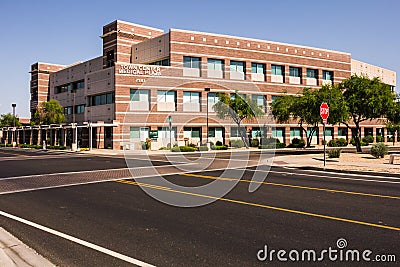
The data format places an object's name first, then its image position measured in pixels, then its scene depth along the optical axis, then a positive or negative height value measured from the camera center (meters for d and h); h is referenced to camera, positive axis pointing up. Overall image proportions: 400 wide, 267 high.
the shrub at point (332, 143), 55.18 -1.02
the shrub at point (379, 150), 25.34 -0.94
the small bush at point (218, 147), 44.35 -1.38
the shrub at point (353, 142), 57.21 -0.99
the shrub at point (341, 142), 55.81 -0.88
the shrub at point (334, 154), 26.61 -1.28
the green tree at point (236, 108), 45.31 +3.37
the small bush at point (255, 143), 49.89 -0.96
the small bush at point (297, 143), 51.06 -0.99
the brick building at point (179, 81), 46.03 +7.46
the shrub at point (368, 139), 60.28 -0.45
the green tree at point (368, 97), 30.78 +3.26
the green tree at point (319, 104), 31.11 +2.80
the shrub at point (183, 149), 40.69 -1.46
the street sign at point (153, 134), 45.66 +0.17
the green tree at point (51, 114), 59.34 +3.47
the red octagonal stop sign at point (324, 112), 20.11 +1.29
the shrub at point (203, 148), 43.34 -1.44
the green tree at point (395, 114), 31.72 +1.90
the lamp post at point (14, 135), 65.28 +0.08
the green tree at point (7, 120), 83.94 +3.39
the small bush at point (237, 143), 49.05 -1.03
